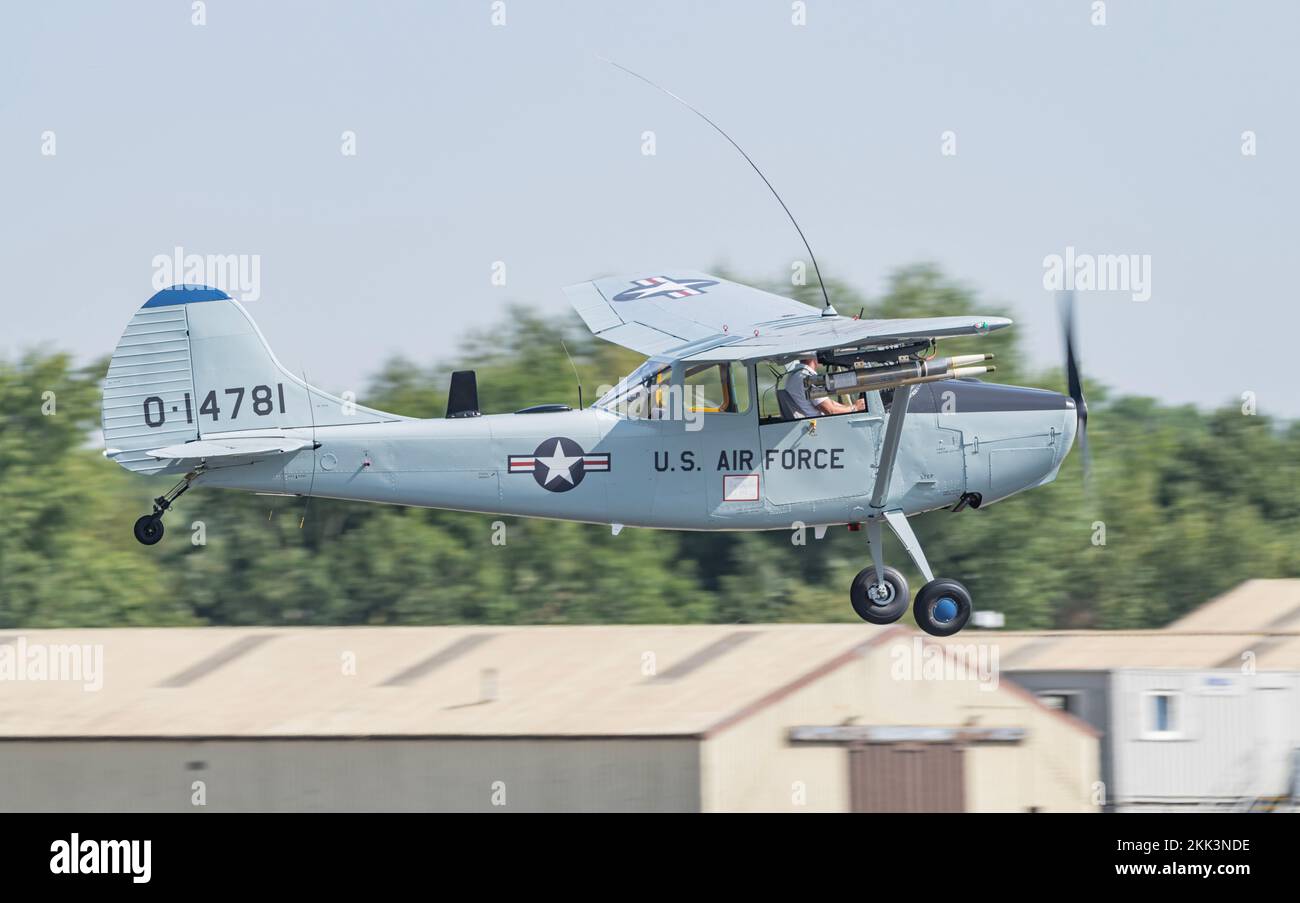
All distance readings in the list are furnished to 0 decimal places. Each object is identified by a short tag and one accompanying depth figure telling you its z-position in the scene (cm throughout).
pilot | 1709
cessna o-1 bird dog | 1680
